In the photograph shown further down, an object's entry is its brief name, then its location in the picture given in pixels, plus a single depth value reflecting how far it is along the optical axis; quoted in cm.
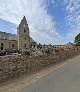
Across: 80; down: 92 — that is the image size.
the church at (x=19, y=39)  2923
